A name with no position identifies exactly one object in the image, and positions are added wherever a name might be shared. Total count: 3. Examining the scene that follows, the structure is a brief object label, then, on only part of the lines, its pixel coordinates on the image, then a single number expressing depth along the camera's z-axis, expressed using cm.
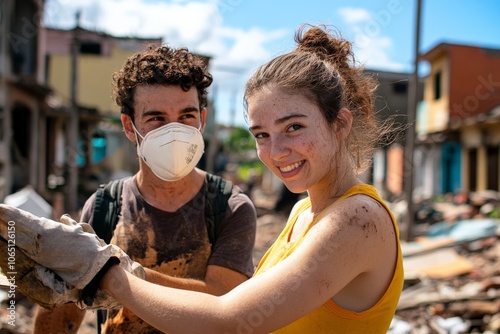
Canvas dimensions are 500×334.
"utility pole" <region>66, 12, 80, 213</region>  1416
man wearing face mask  221
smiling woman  137
